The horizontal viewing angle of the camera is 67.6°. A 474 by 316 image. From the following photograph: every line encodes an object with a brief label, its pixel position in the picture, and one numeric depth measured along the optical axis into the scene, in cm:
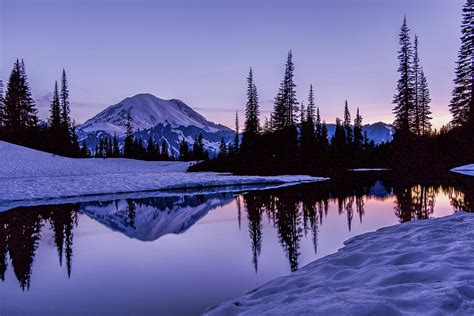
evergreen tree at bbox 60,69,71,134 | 6944
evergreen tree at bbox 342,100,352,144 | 9077
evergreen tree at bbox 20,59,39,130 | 6216
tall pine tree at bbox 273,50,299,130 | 5638
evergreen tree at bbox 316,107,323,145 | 7381
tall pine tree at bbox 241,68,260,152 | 5897
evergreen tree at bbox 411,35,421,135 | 4412
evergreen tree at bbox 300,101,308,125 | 7895
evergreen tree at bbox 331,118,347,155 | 8106
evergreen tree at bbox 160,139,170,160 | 9784
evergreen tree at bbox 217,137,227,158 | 9625
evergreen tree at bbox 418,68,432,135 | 5422
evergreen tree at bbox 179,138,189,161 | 9869
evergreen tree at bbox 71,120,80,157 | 6639
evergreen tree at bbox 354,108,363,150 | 8746
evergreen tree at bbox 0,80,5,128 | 6131
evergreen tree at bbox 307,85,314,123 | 7475
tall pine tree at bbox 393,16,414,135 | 4306
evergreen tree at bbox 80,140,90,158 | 8069
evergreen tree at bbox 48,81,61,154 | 6150
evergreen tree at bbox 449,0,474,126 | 2939
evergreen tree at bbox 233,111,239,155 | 9726
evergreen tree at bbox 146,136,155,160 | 8824
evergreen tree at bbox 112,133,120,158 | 8869
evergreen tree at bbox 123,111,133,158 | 8138
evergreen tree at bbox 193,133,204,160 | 10050
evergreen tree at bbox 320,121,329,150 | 7381
